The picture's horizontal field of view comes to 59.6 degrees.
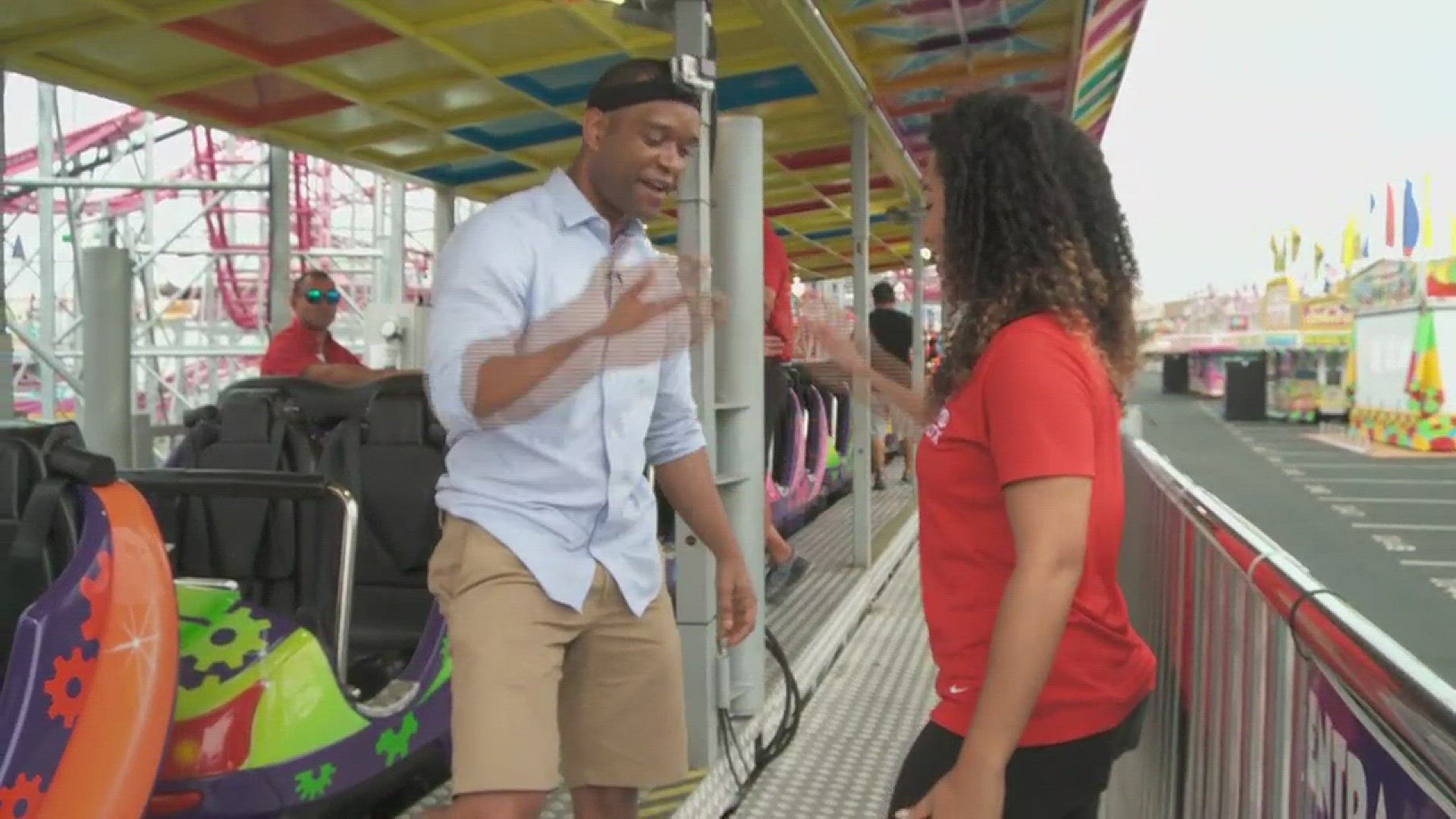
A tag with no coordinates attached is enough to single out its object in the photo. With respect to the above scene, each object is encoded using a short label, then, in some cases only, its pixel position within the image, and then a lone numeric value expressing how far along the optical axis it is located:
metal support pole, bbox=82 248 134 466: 4.71
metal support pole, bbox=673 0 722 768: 3.14
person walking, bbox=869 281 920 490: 8.41
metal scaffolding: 6.76
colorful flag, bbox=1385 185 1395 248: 28.67
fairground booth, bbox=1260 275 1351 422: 23.38
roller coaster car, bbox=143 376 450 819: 2.50
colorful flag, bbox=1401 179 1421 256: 25.19
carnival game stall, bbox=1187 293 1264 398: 34.47
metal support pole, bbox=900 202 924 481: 8.22
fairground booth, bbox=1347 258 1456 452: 16.58
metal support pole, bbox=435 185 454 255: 6.08
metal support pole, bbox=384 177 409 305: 7.89
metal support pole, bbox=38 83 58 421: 8.28
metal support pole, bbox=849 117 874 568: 5.94
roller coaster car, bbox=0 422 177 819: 1.92
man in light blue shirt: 1.72
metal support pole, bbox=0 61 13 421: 3.70
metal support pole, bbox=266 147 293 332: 5.36
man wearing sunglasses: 5.08
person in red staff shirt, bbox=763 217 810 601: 4.92
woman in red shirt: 1.33
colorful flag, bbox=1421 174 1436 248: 22.89
